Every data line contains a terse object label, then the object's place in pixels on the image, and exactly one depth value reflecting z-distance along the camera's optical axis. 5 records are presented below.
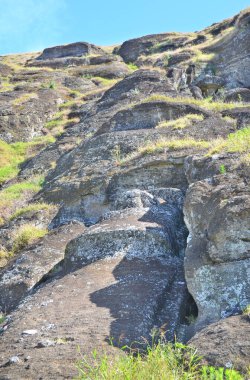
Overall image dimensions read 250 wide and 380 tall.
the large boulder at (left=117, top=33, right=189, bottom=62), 51.66
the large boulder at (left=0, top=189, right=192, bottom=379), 5.62
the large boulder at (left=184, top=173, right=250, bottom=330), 6.31
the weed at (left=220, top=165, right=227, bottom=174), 8.91
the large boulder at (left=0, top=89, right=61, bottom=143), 29.31
